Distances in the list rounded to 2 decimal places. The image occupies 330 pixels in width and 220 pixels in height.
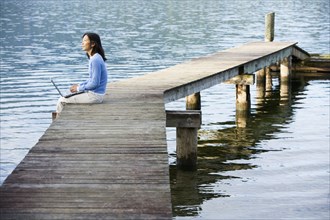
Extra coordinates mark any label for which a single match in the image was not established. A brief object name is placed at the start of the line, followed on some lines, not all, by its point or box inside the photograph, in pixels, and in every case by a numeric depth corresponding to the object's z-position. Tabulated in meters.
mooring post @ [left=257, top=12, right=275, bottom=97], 28.08
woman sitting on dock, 14.84
